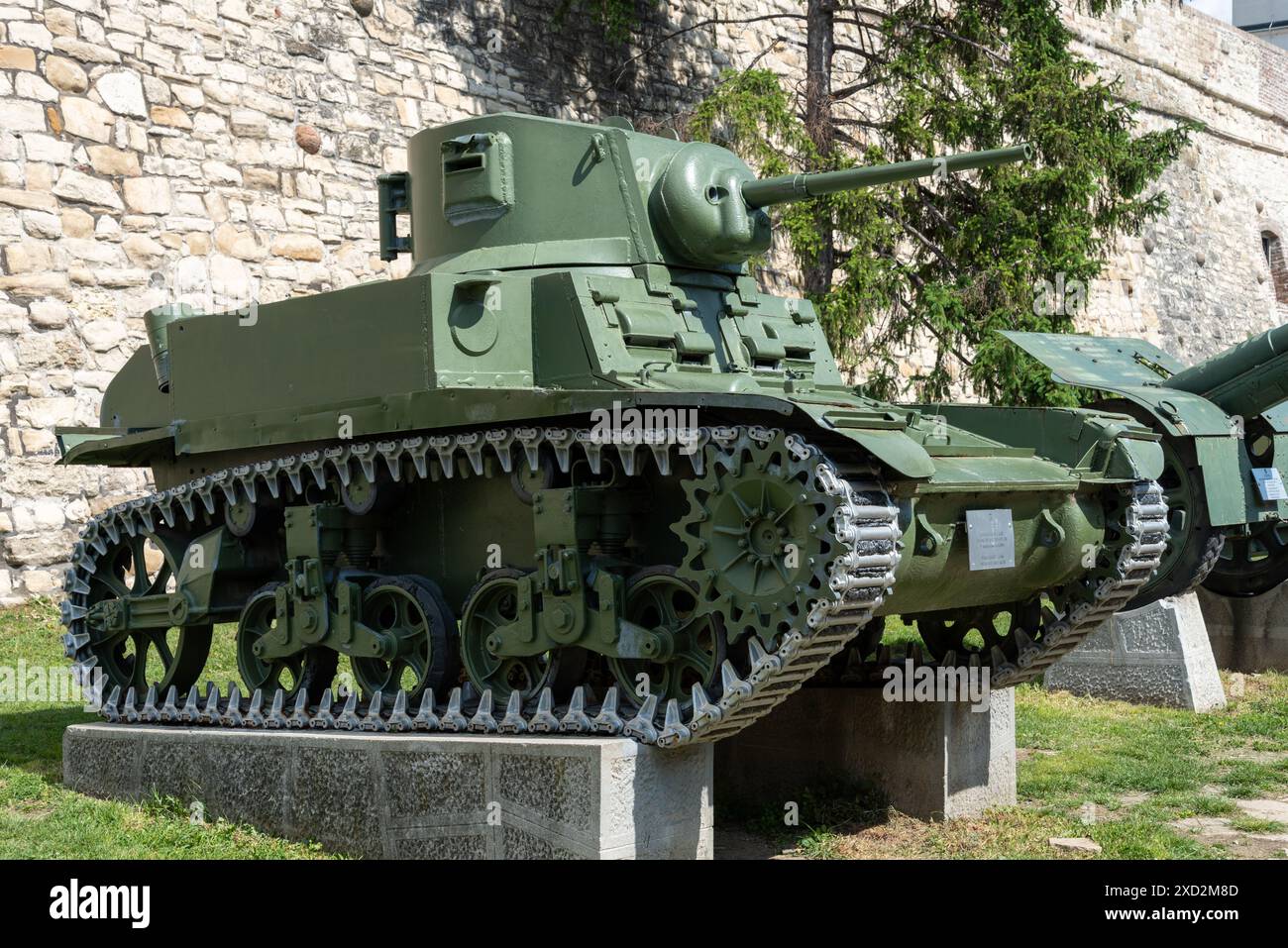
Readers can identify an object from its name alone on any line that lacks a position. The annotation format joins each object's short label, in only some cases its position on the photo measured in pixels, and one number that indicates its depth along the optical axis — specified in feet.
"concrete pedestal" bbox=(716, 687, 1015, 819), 26.91
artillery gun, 37.99
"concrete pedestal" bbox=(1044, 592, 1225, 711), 37.35
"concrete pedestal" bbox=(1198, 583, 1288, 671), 43.24
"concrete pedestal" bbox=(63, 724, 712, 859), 20.70
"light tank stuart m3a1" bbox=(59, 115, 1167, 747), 20.70
